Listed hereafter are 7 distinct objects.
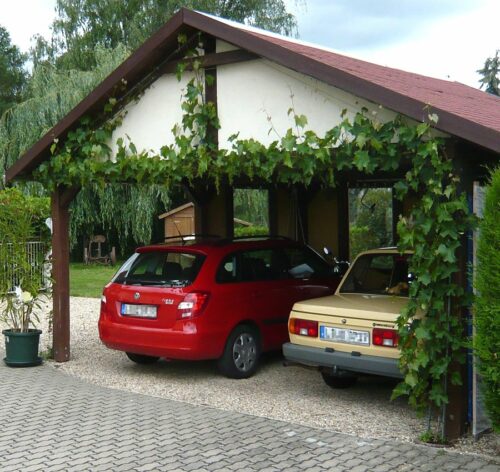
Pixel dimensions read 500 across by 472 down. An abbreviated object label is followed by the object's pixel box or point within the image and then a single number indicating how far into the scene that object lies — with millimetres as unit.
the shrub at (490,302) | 5590
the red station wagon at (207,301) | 8828
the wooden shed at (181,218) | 28391
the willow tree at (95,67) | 25766
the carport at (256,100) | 6742
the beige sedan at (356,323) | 7355
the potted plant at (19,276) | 10266
